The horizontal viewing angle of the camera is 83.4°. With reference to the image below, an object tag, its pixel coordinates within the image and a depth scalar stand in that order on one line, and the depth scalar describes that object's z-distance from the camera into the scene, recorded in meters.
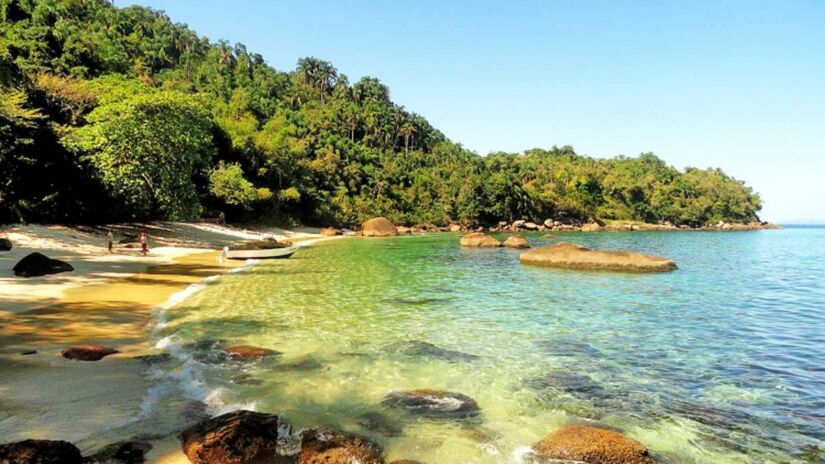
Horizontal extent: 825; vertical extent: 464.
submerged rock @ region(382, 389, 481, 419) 7.29
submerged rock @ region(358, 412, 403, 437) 6.55
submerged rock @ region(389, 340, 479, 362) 10.42
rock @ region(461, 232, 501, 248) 48.53
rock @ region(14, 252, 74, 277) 17.56
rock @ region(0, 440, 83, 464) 4.71
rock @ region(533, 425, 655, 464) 5.79
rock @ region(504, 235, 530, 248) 46.85
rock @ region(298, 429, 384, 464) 5.55
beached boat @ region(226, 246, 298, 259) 29.47
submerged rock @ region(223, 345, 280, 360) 9.80
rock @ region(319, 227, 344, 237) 67.62
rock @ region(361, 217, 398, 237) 70.00
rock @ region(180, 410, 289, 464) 5.38
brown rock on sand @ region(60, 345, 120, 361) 8.97
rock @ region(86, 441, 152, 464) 5.18
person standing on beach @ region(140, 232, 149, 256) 27.84
